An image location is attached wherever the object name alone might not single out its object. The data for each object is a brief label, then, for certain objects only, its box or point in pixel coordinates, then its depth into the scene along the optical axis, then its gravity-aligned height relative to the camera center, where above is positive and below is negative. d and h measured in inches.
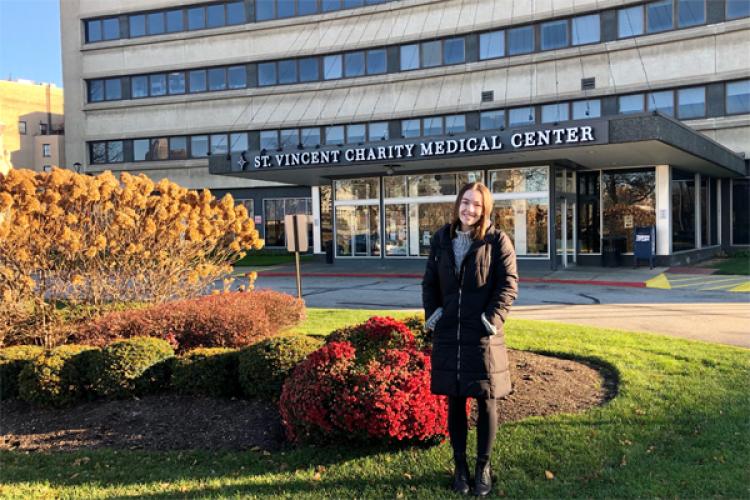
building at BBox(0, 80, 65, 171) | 2829.7 +575.9
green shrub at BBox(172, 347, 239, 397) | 248.2 -53.3
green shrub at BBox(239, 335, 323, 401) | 236.4 -47.3
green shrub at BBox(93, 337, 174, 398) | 250.4 -51.1
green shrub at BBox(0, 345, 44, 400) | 265.0 -52.4
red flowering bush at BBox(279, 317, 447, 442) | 186.2 -48.9
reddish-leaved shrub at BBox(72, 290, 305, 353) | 299.9 -40.4
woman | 161.2 -21.0
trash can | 908.6 -27.1
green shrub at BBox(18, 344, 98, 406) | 251.0 -53.8
